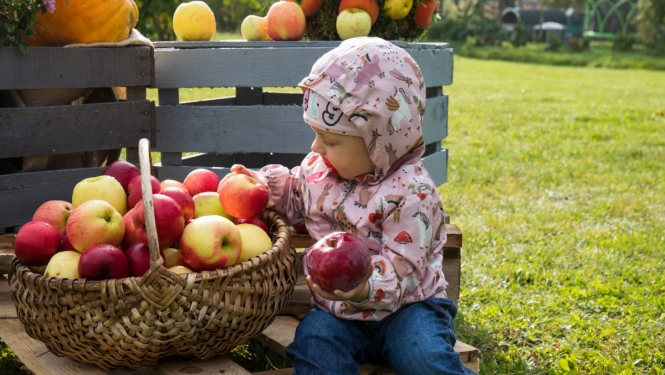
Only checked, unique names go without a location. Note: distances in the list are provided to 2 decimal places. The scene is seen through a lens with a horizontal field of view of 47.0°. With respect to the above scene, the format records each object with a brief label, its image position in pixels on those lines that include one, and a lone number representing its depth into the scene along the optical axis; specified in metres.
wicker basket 1.98
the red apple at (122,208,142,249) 2.30
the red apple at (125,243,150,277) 2.14
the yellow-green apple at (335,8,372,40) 3.15
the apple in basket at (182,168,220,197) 2.71
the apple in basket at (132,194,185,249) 2.14
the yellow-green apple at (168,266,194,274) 2.16
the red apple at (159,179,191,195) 2.56
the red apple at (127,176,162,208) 2.42
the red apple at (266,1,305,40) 3.24
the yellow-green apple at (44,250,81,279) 2.13
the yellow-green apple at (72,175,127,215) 2.41
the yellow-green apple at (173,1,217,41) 3.37
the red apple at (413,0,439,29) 3.39
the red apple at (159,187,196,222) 2.33
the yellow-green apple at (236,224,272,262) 2.34
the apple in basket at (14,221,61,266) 2.21
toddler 2.21
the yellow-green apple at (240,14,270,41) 3.46
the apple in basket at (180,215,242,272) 2.15
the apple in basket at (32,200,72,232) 2.40
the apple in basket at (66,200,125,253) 2.17
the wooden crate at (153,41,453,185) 3.13
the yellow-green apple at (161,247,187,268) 2.25
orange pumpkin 3.01
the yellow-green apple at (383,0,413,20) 3.33
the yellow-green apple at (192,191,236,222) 2.57
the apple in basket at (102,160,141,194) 2.62
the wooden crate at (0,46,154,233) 2.87
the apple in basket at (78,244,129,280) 2.05
